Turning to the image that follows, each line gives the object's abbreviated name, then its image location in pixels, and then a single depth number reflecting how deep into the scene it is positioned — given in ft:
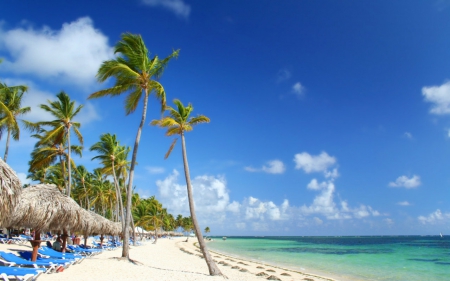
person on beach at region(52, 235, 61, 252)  44.96
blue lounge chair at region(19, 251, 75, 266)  32.07
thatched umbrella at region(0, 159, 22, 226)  21.09
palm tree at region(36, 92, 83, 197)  63.31
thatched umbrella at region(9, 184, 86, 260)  31.14
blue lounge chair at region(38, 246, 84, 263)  37.01
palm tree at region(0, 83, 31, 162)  61.41
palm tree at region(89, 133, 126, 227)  79.71
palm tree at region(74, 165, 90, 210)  126.00
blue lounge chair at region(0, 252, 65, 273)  28.17
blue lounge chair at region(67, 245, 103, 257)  52.54
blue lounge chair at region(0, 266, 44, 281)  21.33
